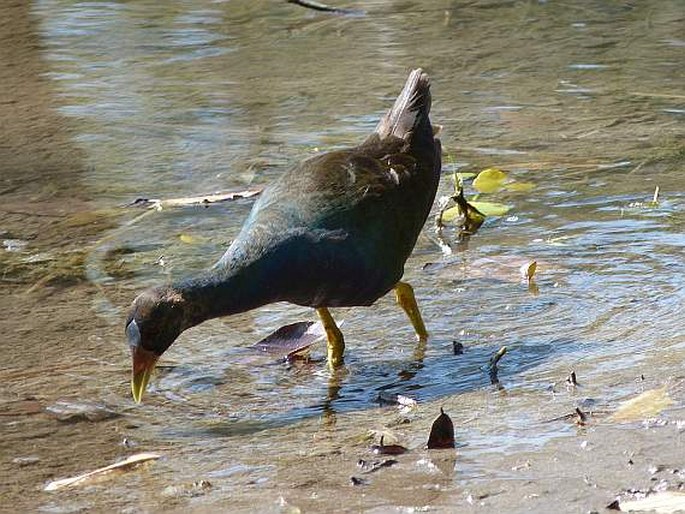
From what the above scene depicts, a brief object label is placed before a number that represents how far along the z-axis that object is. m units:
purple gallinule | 8.56
